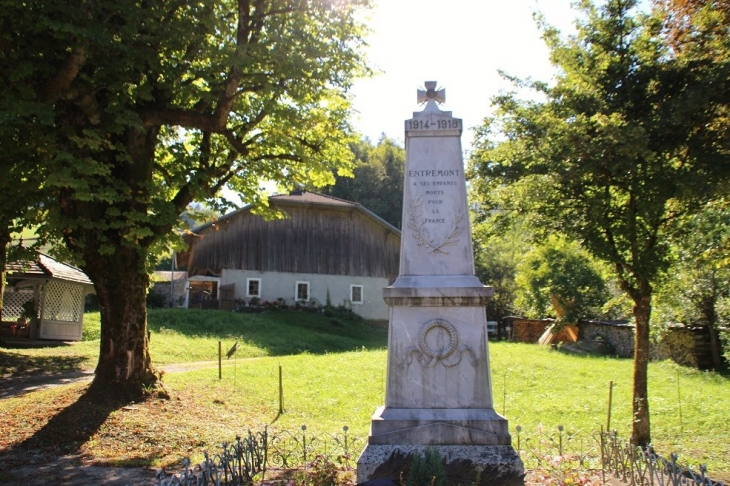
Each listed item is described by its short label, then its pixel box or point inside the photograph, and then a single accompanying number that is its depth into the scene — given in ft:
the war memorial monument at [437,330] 23.94
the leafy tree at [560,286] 96.12
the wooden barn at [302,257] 116.88
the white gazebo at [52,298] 83.92
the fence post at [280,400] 45.52
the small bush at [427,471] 19.83
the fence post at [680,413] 39.44
